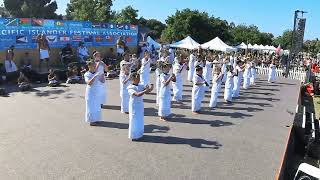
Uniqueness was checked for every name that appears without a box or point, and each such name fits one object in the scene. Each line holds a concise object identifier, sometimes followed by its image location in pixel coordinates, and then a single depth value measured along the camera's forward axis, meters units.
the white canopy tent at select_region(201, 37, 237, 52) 22.27
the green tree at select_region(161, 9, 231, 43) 33.19
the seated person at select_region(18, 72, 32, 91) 10.11
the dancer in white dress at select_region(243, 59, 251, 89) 12.91
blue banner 11.69
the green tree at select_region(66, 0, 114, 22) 30.60
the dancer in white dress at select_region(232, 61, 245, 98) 10.78
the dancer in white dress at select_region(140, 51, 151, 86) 10.36
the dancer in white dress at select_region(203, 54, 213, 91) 12.75
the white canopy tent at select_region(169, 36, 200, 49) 22.67
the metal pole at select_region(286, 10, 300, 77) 17.33
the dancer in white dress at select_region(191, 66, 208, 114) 8.05
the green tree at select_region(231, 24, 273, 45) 44.17
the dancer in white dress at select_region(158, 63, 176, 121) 7.45
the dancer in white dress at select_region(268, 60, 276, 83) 15.23
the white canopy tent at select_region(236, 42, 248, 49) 29.53
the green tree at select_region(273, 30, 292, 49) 50.90
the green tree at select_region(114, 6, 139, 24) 32.92
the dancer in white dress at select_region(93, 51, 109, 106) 7.44
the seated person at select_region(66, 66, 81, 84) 11.46
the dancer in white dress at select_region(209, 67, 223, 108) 8.93
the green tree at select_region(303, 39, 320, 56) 45.24
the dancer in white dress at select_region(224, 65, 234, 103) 9.82
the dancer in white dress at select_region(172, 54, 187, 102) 9.58
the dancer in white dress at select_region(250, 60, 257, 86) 13.93
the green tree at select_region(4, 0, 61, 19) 34.61
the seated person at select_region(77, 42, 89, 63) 13.83
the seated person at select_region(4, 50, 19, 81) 11.00
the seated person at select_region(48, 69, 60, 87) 10.89
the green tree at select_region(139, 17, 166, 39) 45.03
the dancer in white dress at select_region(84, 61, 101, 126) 6.69
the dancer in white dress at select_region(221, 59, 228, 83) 11.71
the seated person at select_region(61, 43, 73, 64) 13.37
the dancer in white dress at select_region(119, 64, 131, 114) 7.66
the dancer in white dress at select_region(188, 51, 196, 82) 13.24
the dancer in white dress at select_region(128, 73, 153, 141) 5.97
